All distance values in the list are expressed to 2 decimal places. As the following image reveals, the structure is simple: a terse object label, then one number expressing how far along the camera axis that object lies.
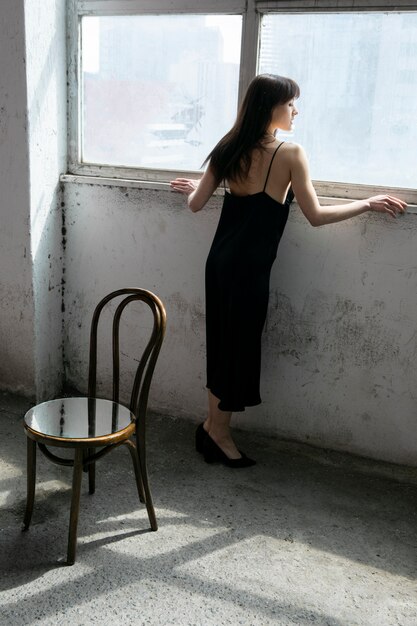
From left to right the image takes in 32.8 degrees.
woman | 2.82
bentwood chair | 2.37
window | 2.88
